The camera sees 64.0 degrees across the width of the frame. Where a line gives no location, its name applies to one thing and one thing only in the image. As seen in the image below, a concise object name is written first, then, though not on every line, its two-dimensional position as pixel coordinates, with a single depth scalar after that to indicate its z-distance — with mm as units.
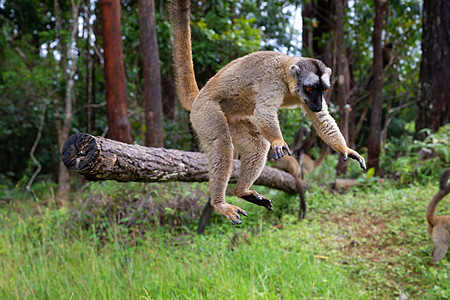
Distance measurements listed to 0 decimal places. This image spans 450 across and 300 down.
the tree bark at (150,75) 4715
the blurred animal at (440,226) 4793
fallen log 1805
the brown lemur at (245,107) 1620
